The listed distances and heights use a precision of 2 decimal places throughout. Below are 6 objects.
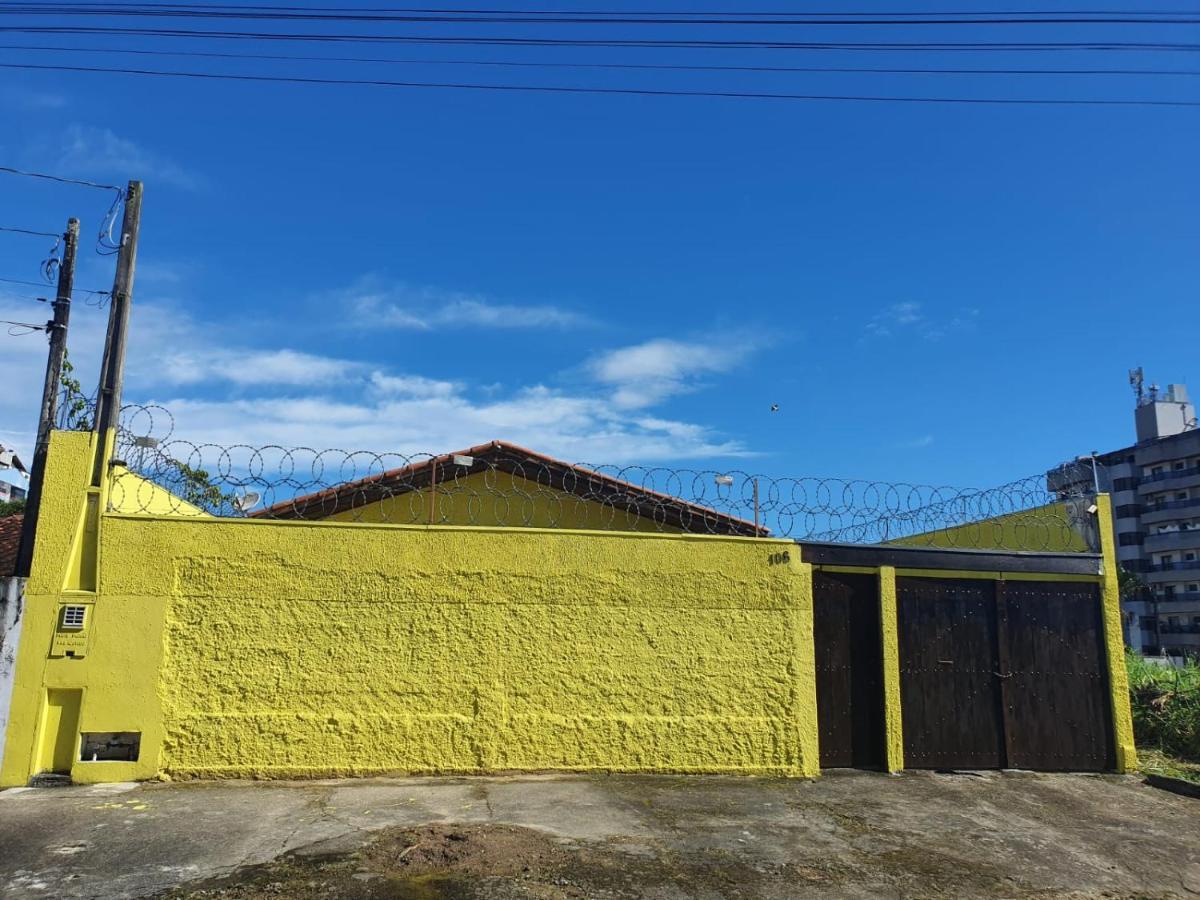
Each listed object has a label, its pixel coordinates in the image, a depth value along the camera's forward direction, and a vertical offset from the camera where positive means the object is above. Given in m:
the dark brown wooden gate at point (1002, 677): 8.95 -0.55
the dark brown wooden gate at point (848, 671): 8.78 -0.50
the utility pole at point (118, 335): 8.04 +2.68
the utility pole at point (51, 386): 7.76 +2.26
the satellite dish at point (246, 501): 7.85 +1.04
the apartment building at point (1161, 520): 56.06 +7.25
